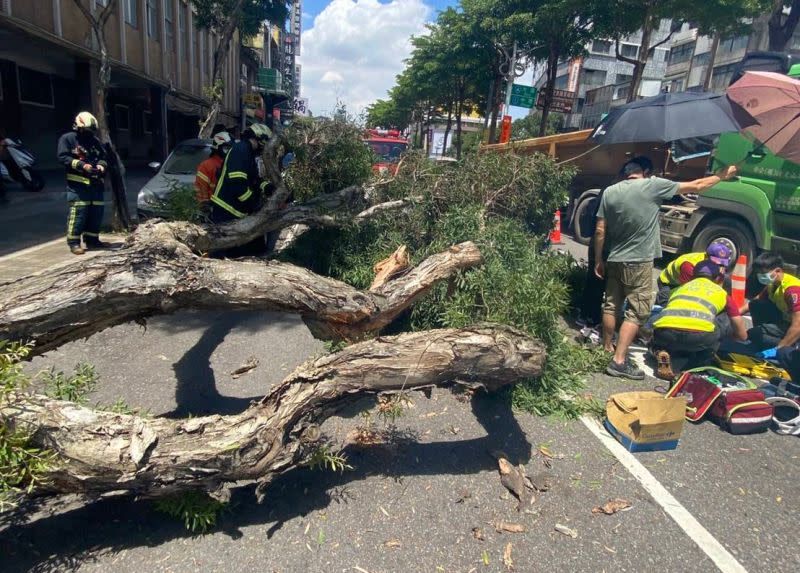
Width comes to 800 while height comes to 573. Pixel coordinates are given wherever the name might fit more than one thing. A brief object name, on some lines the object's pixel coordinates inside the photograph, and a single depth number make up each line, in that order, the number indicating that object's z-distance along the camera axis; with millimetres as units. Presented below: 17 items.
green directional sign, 18297
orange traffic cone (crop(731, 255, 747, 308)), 5418
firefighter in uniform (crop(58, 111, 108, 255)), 6750
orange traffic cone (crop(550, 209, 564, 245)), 10128
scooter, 11734
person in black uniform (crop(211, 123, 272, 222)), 5379
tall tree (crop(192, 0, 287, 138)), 11094
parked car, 7830
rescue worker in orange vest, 5644
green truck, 6754
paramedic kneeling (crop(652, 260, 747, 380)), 4289
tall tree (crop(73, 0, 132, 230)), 8055
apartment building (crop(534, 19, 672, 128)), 51438
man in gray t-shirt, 4535
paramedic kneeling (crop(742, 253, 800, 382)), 4355
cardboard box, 3344
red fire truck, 18031
